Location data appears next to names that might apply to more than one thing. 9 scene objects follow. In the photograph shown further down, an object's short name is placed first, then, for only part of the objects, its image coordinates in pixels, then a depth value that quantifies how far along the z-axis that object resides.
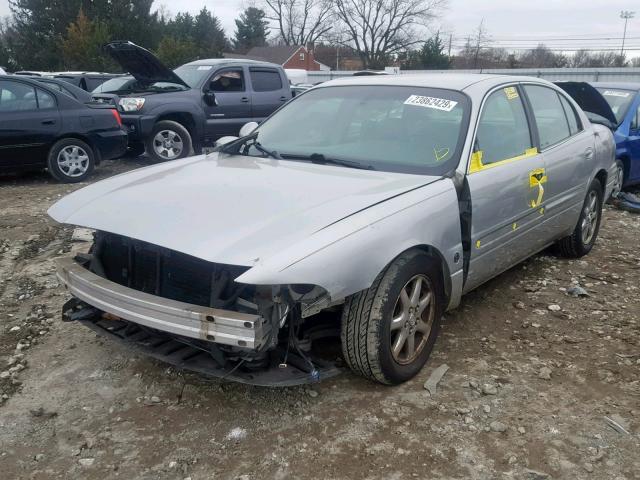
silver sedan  2.63
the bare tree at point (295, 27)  61.53
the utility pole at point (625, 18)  55.31
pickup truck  9.65
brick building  55.84
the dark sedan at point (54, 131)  8.03
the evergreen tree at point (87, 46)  29.14
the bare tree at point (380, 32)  55.91
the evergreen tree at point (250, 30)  62.75
